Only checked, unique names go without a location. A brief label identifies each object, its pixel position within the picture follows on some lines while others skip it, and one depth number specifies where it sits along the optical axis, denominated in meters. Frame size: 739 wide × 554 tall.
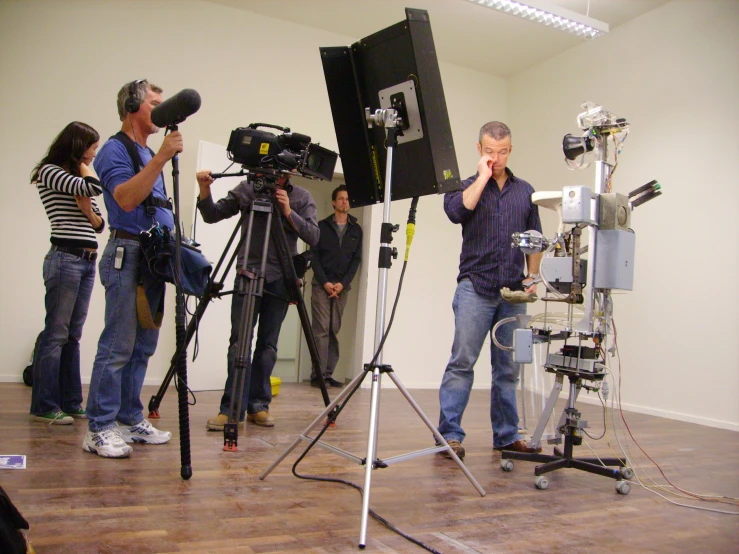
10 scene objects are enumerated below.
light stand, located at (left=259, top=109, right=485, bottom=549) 1.71
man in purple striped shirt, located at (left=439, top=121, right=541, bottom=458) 2.65
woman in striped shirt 2.85
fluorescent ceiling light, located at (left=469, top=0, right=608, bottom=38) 4.46
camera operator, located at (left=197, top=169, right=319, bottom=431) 2.88
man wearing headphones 2.22
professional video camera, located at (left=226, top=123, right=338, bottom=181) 2.60
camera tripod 2.40
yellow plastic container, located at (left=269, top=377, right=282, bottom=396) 4.28
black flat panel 1.87
